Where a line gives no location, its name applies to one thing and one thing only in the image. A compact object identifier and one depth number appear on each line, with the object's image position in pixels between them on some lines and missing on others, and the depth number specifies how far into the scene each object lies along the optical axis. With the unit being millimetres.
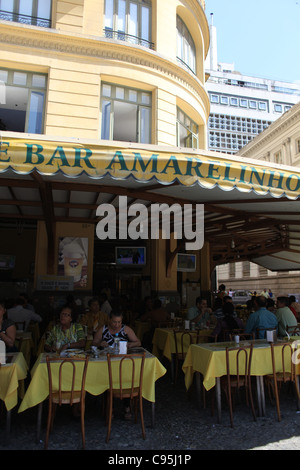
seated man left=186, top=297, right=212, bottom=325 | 8203
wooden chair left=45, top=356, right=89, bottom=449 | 4152
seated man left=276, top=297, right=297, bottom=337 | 7098
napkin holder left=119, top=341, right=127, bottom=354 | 4746
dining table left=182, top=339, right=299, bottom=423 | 4973
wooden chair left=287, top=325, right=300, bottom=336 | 6555
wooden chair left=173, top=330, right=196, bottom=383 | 6709
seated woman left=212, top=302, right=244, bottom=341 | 6754
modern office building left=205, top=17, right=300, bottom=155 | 60188
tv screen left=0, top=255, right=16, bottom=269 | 14328
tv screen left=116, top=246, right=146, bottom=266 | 13633
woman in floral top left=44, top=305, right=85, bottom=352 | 5418
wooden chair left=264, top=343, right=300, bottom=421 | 5113
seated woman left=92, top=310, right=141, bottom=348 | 5402
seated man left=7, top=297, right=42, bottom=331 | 7711
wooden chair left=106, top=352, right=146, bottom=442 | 4405
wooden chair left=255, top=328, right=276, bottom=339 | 6363
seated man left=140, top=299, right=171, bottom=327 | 8867
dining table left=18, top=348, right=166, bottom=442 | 4211
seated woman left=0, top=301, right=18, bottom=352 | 5062
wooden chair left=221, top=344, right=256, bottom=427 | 4934
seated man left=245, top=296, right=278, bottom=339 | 6453
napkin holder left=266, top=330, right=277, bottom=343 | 5605
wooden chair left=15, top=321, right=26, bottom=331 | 7298
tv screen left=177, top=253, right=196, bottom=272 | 14086
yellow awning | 4496
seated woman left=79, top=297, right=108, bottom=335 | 8039
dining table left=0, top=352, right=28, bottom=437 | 4137
